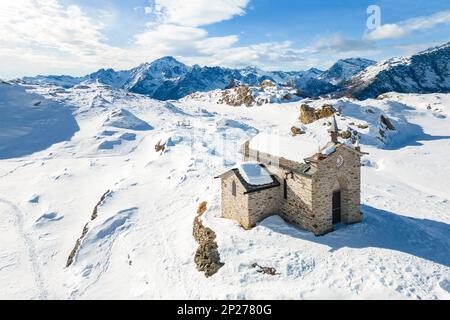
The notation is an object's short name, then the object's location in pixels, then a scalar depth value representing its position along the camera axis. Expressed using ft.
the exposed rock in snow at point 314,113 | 226.38
